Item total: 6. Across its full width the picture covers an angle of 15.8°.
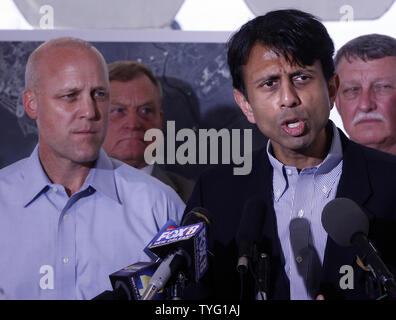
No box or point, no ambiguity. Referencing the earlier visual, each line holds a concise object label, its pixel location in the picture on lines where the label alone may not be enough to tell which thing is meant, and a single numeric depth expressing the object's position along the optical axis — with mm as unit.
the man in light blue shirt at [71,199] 2347
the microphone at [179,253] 1938
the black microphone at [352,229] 1921
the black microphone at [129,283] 1998
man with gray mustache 2502
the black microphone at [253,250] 1984
